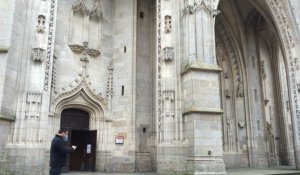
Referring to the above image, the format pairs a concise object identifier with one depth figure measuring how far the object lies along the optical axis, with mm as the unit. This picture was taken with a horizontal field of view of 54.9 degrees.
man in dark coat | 7066
